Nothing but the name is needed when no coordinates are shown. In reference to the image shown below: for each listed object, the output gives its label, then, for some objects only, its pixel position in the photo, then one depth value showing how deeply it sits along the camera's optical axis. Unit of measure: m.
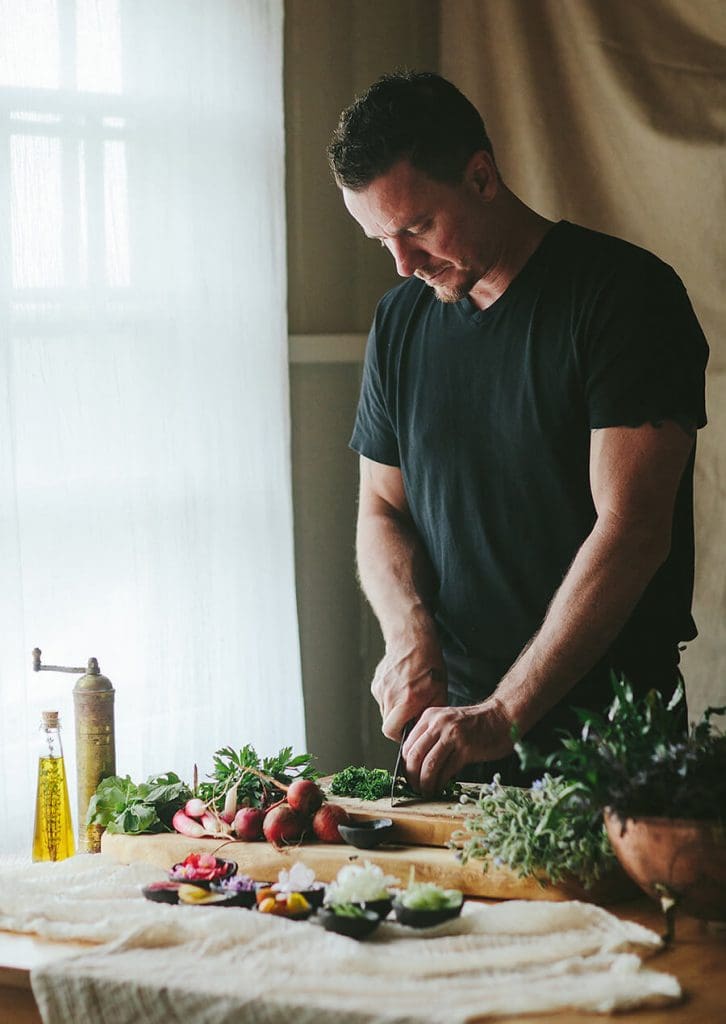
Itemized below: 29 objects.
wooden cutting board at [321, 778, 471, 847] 1.87
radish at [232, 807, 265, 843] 1.92
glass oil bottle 2.07
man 2.09
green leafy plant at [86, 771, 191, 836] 1.99
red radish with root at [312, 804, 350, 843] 1.89
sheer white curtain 2.61
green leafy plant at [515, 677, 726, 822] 1.52
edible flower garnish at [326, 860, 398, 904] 1.59
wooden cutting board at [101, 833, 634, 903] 1.71
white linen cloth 1.35
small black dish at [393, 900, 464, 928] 1.56
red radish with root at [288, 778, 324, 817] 1.92
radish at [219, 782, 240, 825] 1.96
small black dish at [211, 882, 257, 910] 1.67
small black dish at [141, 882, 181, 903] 1.69
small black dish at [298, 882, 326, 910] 1.65
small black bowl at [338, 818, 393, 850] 1.85
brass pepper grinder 2.09
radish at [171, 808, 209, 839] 1.94
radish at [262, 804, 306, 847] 1.88
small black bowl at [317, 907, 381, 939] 1.53
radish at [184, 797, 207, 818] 1.98
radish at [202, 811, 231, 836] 1.94
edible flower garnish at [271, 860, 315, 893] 1.68
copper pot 1.49
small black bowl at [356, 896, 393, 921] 1.58
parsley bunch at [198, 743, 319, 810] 2.01
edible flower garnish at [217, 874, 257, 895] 1.69
